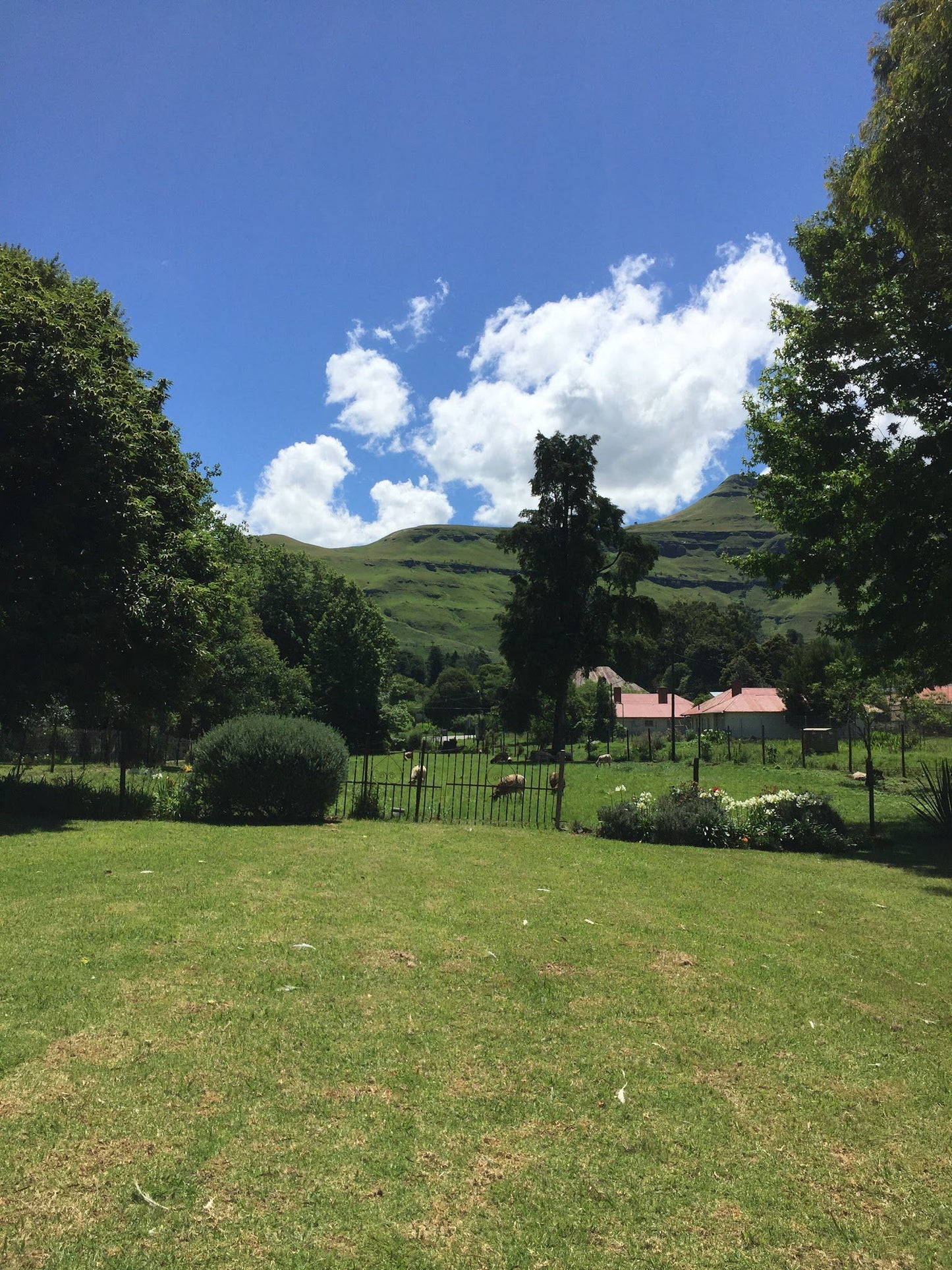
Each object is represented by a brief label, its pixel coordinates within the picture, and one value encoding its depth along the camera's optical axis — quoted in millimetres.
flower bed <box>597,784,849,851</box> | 14094
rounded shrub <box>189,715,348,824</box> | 15023
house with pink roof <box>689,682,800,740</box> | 64562
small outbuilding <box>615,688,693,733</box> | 73625
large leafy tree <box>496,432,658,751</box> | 36062
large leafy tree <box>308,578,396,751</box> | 52500
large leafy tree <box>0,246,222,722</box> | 14203
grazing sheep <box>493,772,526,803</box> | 20016
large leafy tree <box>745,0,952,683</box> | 11461
